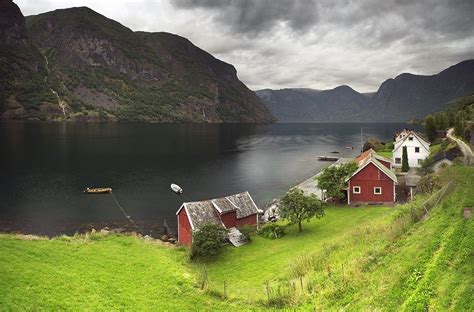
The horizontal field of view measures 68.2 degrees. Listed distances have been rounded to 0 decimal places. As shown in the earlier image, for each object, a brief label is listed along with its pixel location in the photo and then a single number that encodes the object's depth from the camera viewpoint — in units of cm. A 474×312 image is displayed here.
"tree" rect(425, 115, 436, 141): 11681
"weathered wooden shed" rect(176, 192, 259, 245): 4262
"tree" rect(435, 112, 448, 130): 12344
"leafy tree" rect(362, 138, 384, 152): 12463
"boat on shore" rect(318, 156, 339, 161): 13312
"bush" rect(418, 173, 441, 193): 3819
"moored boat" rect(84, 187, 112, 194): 7644
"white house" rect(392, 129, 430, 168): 8150
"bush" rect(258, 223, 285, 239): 4225
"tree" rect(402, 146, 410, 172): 7586
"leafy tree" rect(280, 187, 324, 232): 4272
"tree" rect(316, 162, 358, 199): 5422
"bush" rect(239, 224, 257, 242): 4316
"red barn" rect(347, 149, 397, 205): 5247
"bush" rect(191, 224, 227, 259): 3688
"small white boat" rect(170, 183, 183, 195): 7894
